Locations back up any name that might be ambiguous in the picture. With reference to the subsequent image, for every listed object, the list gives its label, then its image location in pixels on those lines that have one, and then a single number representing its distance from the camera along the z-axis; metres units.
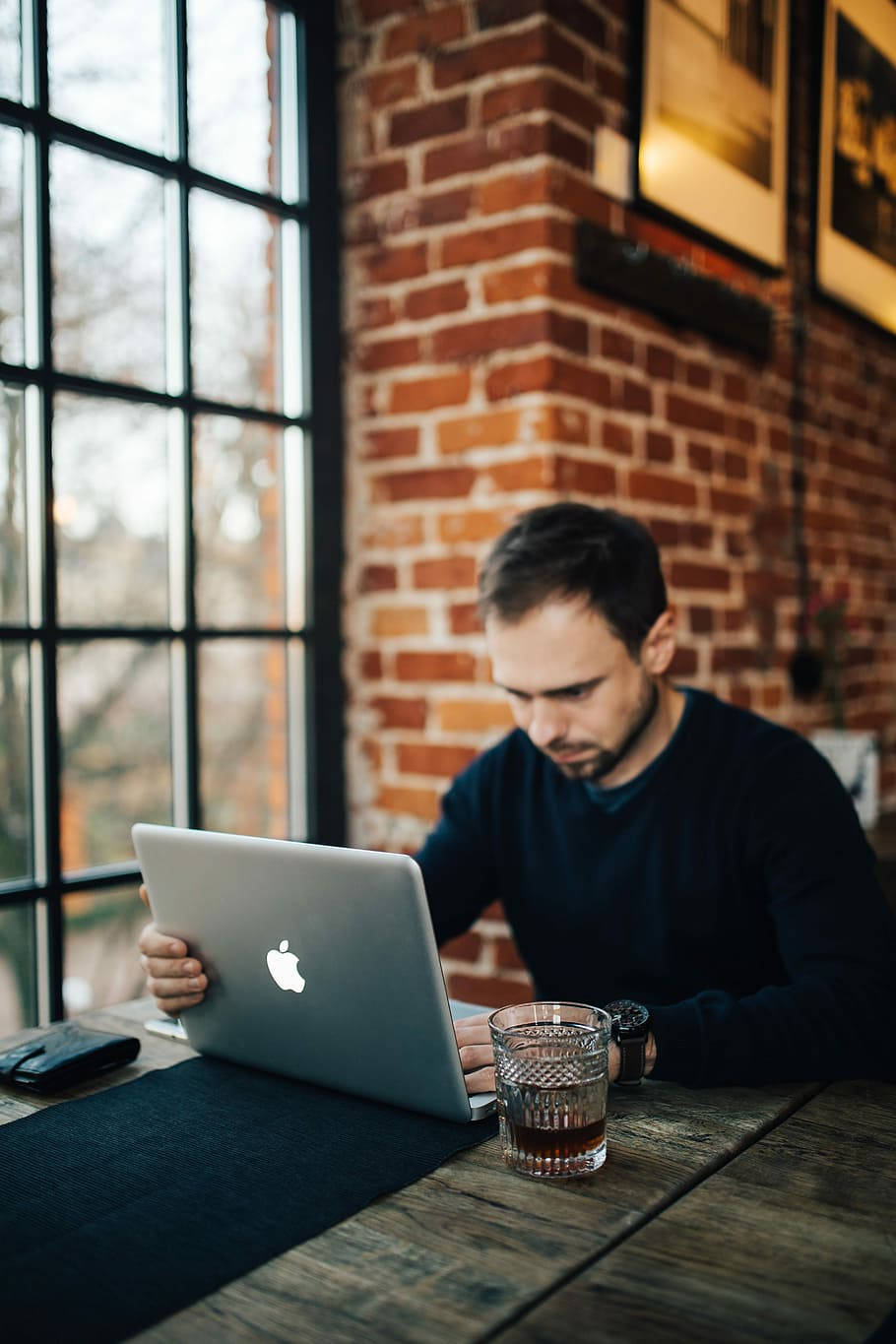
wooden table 0.75
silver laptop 1.00
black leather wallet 1.16
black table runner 0.80
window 1.68
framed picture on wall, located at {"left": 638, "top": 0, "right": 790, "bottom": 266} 2.08
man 1.33
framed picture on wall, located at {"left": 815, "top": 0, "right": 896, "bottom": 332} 2.72
